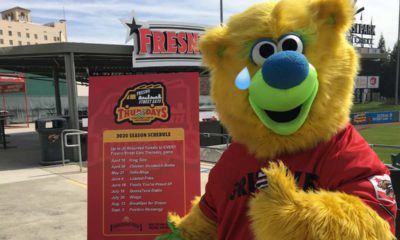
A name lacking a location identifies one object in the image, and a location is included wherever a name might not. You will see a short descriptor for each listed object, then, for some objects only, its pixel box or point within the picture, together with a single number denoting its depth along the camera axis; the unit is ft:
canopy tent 61.65
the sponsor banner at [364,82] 132.16
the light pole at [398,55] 102.92
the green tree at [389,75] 151.78
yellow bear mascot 4.46
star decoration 36.35
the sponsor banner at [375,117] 86.77
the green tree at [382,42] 215.92
